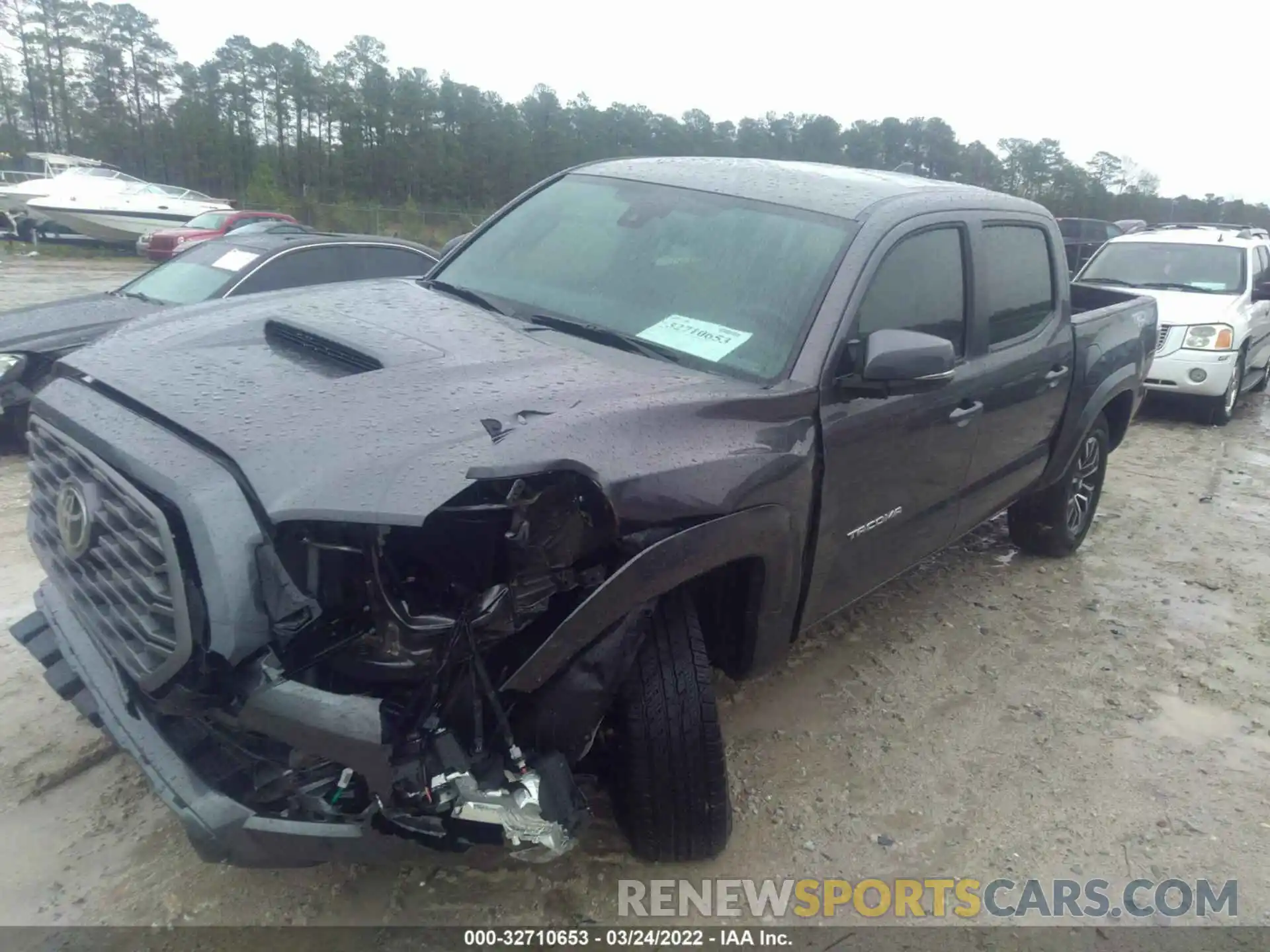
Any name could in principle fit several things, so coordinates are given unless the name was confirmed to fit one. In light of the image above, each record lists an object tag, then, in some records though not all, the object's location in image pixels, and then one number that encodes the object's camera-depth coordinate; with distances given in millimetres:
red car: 15602
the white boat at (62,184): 22922
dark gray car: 5750
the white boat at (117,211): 22844
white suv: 9148
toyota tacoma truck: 2070
